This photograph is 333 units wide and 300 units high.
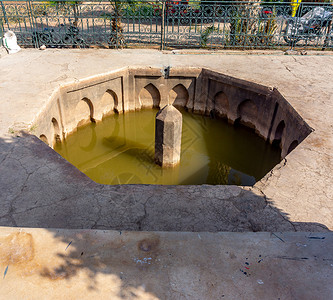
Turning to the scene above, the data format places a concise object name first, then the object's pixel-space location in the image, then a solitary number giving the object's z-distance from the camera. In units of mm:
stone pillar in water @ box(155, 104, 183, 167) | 5980
